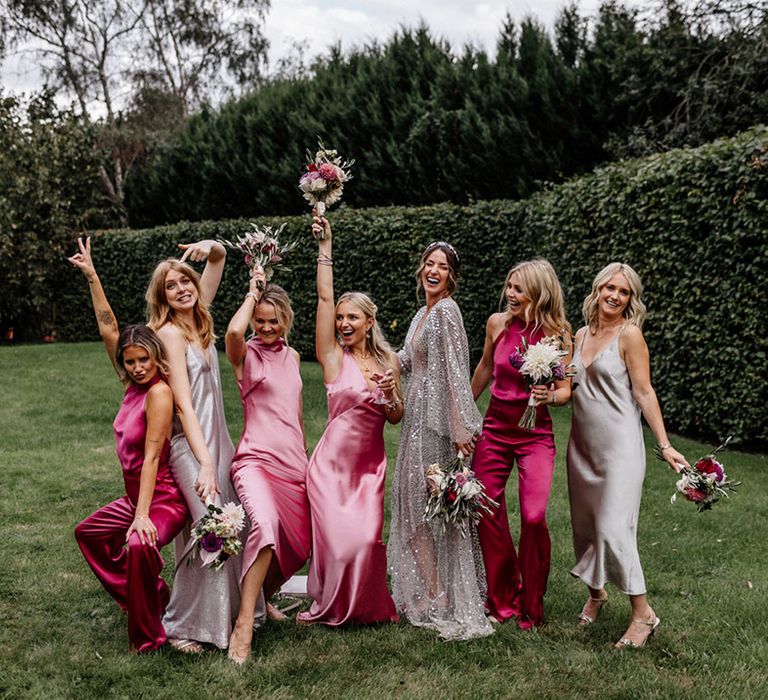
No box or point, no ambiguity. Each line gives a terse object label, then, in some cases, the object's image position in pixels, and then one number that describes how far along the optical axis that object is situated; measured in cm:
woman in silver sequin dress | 477
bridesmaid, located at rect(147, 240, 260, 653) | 436
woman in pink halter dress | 436
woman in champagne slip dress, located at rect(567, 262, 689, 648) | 445
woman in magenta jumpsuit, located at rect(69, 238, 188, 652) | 420
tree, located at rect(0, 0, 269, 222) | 2767
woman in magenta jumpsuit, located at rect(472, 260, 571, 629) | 466
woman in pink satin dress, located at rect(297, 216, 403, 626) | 466
